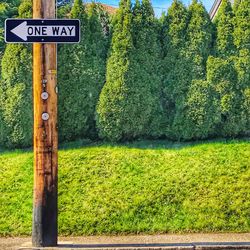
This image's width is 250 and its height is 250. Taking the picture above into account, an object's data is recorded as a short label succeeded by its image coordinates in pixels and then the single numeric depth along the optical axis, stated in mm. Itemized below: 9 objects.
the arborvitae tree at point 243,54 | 9438
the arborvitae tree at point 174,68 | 9523
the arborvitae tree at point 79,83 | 9555
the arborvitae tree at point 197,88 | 9375
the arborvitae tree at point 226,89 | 9430
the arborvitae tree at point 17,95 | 9359
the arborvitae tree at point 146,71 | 9438
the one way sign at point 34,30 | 6473
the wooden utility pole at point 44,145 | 6488
